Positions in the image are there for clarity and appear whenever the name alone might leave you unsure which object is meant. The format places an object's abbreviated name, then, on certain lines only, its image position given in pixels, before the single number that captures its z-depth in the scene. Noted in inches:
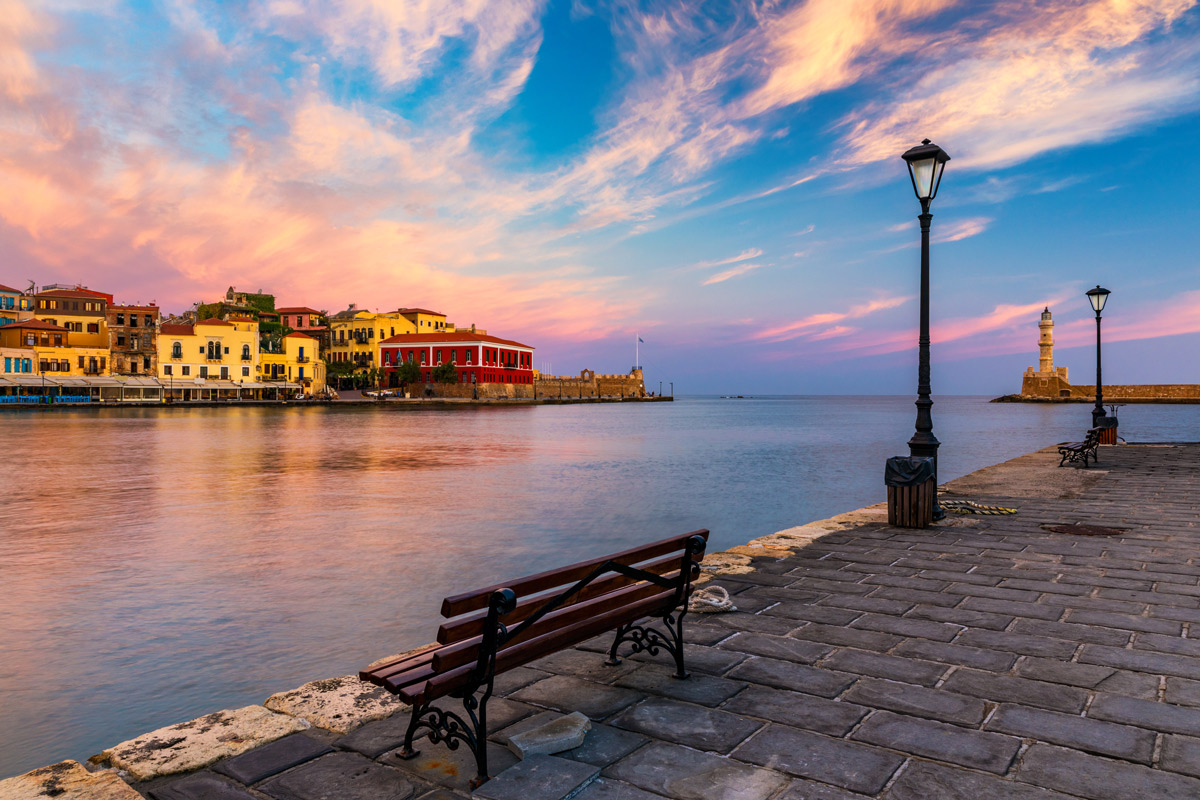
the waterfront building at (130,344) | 3070.9
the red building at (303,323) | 3993.6
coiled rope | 215.6
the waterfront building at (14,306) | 3065.9
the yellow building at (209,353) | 3036.4
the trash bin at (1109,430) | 876.0
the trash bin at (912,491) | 351.9
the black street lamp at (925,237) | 360.8
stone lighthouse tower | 4884.4
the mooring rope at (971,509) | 399.2
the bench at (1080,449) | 655.1
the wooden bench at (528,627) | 119.9
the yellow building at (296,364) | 3393.2
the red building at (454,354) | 3713.1
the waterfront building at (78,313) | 3006.9
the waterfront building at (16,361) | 2751.0
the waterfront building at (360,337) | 3907.5
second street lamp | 779.4
